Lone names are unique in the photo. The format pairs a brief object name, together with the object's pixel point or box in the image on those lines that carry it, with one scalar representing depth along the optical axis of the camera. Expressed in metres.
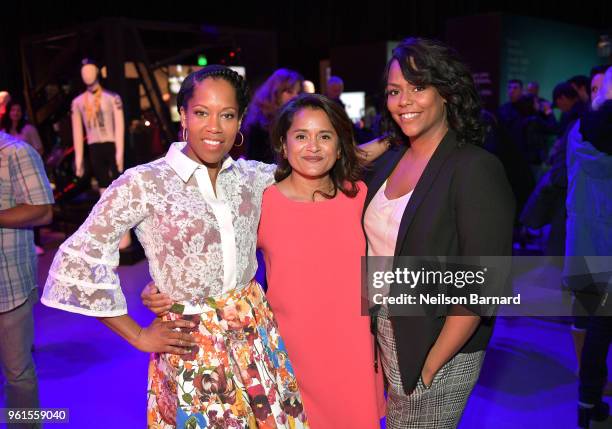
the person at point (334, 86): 6.39
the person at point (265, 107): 4.04
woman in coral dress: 2.02
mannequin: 6.32
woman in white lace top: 1.56
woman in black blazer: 1.62
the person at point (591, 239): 2.70
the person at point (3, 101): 4.76
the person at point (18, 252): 2.33
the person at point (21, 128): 6.59
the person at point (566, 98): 5.02
